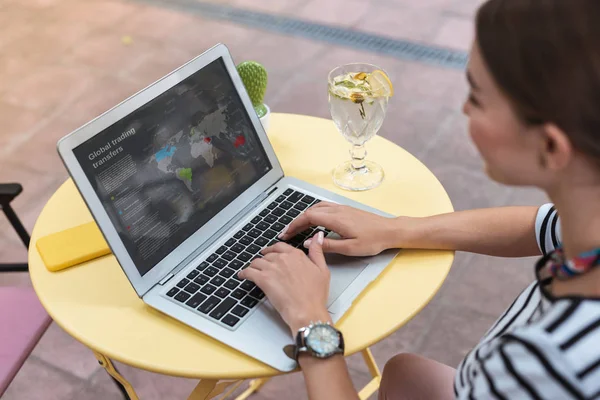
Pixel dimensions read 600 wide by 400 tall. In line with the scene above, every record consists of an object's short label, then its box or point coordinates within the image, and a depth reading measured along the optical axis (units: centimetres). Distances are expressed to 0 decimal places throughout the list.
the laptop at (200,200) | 105
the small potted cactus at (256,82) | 138
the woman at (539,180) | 71
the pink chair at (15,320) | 136
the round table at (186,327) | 103
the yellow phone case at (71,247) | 121
